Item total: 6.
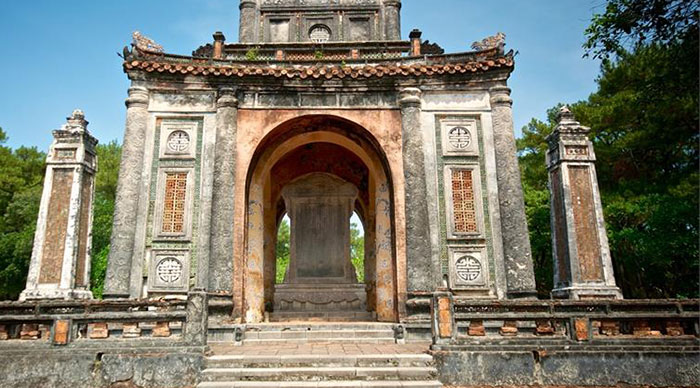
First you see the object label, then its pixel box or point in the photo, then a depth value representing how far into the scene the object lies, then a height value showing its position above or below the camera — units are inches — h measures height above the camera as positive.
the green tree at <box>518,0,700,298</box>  597.3 +152.7
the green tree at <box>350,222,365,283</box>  1958.7 +190.2
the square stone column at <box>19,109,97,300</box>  410.9 +67.4
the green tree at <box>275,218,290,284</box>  1670.6 +152.6
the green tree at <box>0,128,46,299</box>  943.0 +183.6
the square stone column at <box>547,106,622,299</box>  419.2 +62.6
